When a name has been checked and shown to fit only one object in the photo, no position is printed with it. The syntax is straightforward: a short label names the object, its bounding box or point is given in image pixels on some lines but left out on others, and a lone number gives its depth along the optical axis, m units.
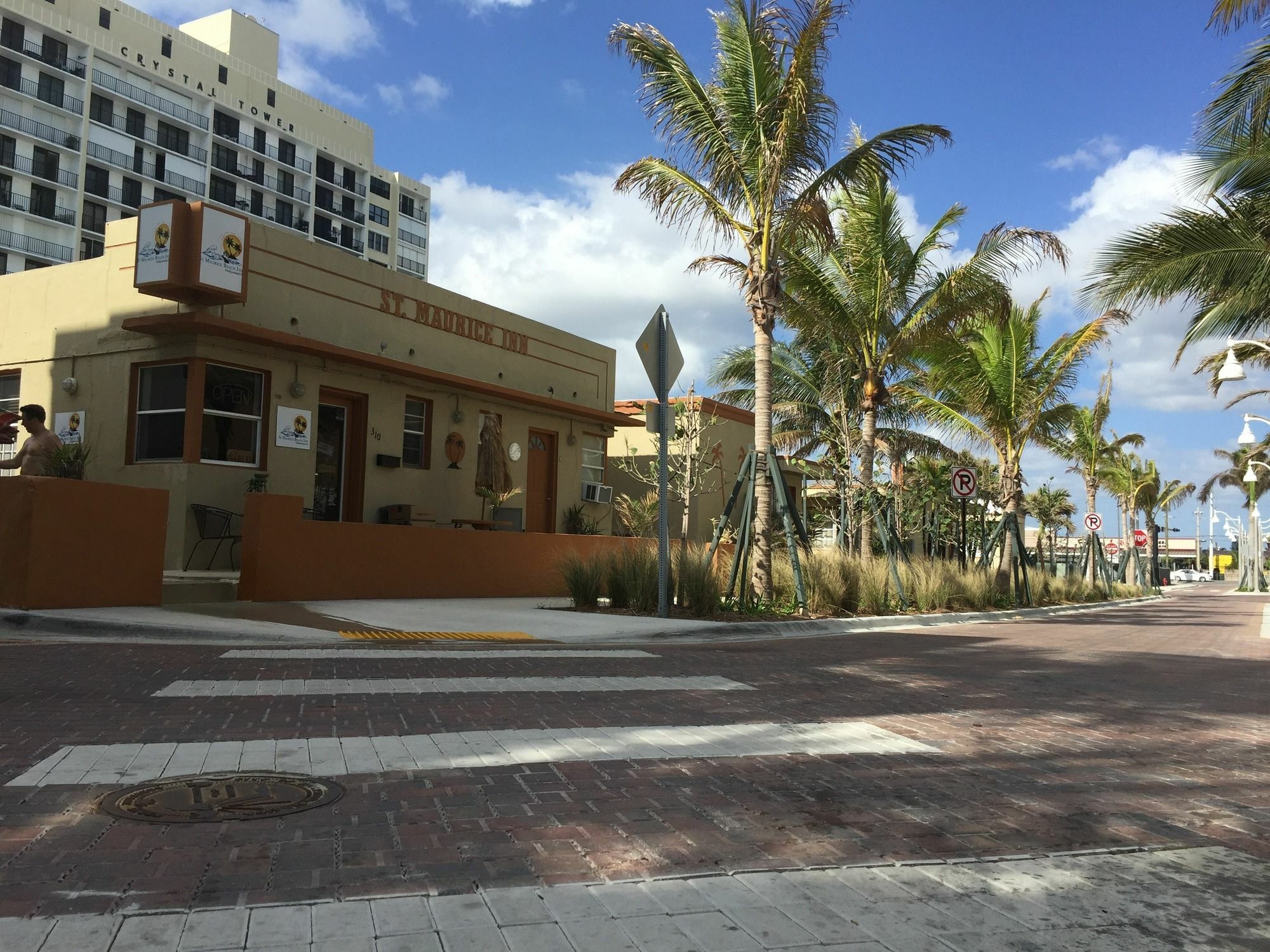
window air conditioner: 24.58
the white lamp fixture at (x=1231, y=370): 17.86
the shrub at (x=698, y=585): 14.58
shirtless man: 11.81
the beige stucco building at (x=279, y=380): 15.47
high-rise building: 59.47
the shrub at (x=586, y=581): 15.56
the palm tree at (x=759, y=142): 15.72
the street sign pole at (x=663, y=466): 13.14
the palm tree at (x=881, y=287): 20.88
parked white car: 104.38
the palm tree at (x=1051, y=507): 66.59
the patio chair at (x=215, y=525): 15.15
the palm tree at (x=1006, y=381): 25.33
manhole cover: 4.05
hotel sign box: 14.48
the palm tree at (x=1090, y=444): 37.22
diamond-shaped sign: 13.38
